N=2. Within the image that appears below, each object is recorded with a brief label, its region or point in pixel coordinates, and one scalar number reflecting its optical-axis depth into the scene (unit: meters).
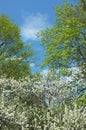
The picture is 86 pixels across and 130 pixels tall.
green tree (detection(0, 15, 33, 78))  19.20
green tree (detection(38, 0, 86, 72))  17.25
